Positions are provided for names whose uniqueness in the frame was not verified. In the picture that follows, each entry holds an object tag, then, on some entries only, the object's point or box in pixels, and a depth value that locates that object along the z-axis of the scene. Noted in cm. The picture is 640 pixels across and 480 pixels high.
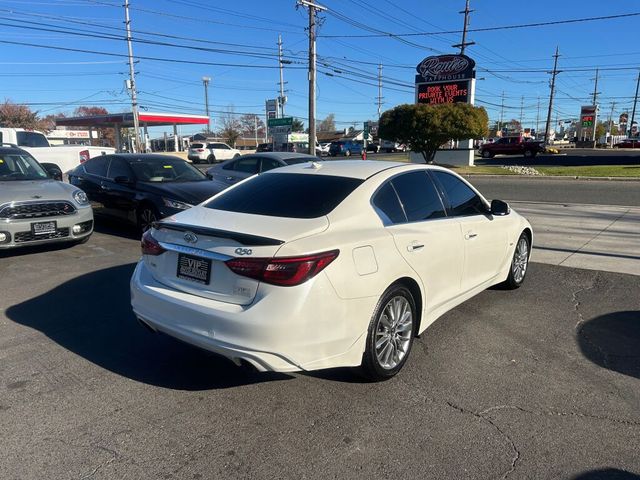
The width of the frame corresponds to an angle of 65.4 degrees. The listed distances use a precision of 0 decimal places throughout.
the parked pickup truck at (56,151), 1608
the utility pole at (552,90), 7006
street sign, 3791
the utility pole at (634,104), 8583
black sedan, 834
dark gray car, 1191
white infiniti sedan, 303
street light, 8971
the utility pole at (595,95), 10688
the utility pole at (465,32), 4110
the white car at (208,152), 4125
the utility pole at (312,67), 2891
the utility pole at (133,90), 4387
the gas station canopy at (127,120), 4797
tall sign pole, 4536
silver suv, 661
